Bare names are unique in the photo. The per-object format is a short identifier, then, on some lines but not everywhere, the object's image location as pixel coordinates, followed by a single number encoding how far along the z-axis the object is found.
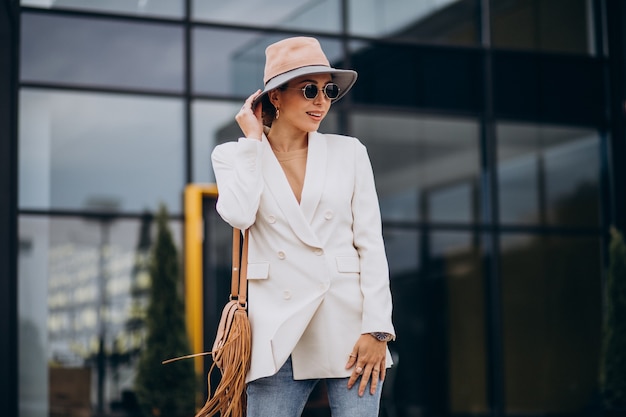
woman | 2.90
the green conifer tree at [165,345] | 8.37
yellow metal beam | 9.00
